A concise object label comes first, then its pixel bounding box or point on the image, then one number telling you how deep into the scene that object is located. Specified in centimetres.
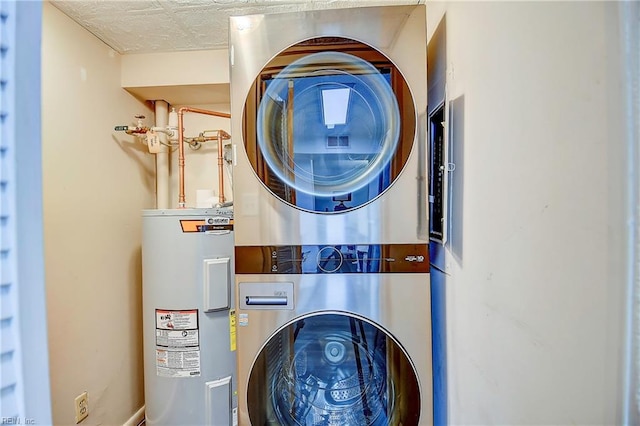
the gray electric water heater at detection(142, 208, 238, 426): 134
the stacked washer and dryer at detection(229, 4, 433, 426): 94
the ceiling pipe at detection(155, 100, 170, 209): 186
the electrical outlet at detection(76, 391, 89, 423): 132
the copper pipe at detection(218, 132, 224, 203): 176
